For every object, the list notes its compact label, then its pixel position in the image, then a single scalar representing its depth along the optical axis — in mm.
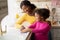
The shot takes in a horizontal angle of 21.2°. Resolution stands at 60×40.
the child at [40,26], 1727
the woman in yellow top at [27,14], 2039
